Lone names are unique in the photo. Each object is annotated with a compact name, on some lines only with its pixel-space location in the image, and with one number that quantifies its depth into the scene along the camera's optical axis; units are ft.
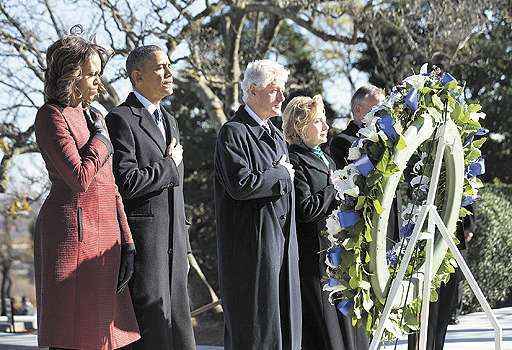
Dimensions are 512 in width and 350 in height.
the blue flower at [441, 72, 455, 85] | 35.22
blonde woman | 36.99
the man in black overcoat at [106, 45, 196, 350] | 31.63
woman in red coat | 28.02
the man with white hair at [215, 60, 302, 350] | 32.99
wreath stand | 29.66
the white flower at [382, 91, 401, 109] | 32.86
